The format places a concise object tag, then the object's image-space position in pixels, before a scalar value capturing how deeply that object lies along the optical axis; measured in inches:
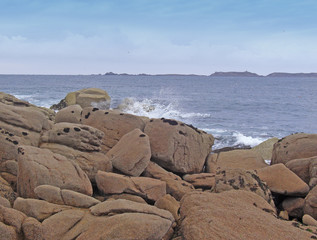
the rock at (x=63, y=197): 286.7
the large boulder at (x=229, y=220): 225.3
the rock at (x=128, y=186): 356.2
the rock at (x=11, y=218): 243.4
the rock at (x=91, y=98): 1147.9
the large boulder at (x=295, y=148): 512.1
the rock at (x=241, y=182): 342.3
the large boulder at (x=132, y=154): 417.1
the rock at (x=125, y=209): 255.8
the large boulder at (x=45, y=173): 309.0
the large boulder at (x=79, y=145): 394.3
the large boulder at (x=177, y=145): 470.3
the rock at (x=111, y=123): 506.6
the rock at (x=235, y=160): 516.4
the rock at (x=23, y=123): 392.6
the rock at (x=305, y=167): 432.2
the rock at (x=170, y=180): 400.5
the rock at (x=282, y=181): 396.2
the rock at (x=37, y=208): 265.3
